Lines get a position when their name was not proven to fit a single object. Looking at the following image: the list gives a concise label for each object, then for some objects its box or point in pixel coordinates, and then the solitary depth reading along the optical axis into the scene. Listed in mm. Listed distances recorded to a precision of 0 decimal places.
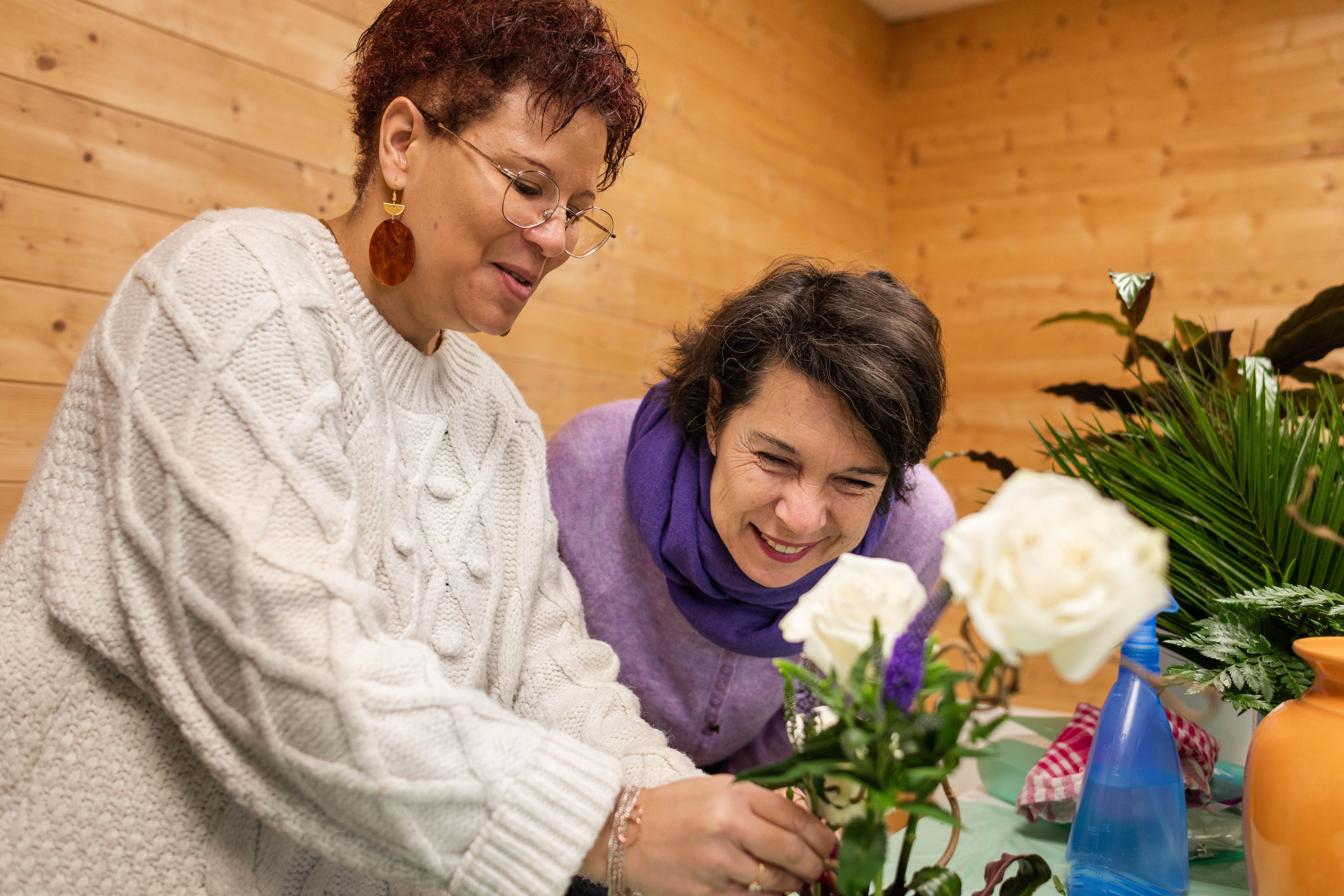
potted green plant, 1045
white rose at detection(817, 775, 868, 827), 653
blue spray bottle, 1003
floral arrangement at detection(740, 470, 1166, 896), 446
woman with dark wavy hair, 1198
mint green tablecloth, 1078
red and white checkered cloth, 1195
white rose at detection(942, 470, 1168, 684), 442
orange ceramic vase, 798
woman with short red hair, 768
